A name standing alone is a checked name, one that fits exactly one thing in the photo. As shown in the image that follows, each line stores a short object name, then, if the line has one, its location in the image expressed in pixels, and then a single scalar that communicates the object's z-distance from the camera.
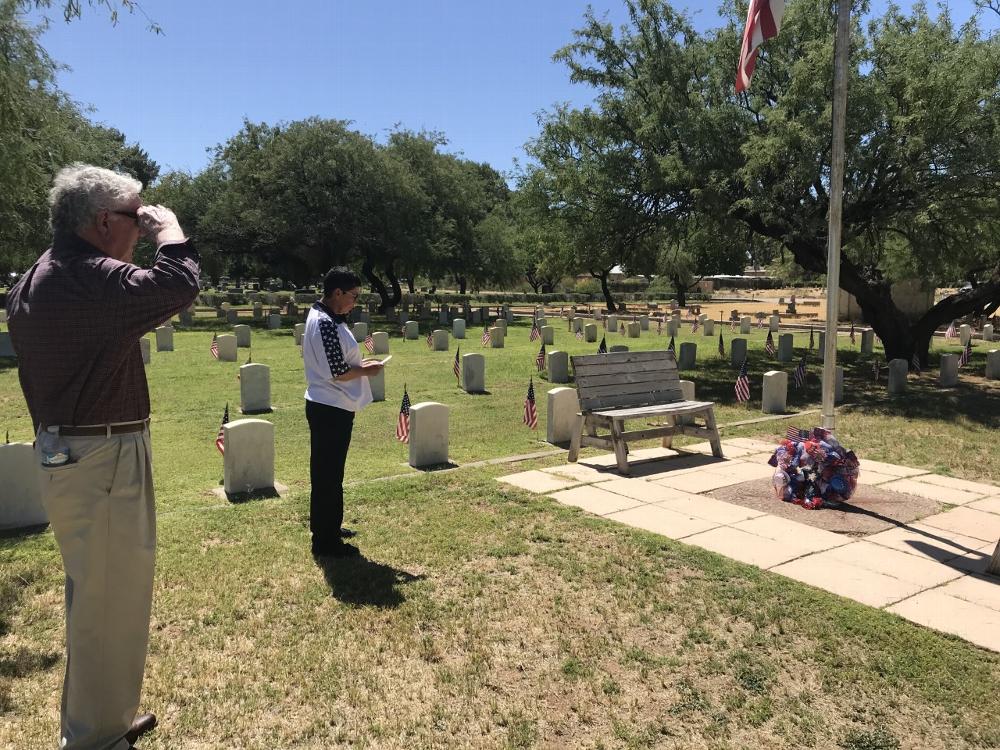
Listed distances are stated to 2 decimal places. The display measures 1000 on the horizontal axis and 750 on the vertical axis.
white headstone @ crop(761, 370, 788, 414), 12.06
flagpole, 6.66
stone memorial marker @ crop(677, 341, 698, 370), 17.84
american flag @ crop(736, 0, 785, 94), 7.38
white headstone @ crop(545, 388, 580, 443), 9.52
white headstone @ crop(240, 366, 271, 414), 11.87
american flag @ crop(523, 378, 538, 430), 10.38
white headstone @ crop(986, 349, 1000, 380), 16.23
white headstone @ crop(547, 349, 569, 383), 15.25
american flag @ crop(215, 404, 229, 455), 6.82
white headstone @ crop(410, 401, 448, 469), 8.03
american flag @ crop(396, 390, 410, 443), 8.84
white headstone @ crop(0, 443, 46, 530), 5.92
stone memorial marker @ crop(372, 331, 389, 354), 19.72
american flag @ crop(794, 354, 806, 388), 14.37
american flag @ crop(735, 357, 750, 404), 12.71
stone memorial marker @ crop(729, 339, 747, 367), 18.44
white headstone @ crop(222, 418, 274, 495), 6.79
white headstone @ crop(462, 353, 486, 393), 14.04
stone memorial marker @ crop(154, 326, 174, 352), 20.03
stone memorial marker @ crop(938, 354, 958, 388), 14.96
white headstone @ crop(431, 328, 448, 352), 21.11
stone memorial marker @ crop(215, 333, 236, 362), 18.23
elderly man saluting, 2.69
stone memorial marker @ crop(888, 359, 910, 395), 14.16
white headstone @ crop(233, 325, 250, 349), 20.90
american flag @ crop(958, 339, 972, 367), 17.78
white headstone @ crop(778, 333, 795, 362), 20.03
